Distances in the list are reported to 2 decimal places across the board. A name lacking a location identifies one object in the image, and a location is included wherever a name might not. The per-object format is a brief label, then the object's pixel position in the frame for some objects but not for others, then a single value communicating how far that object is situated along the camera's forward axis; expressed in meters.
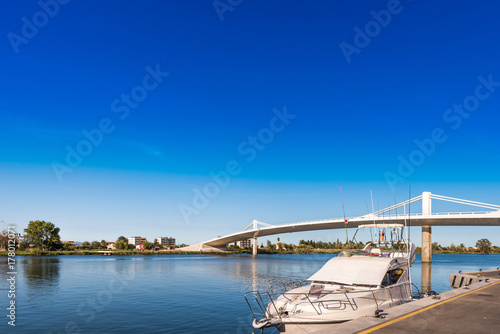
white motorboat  11.71
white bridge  66.62
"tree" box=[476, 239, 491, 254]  170.75
